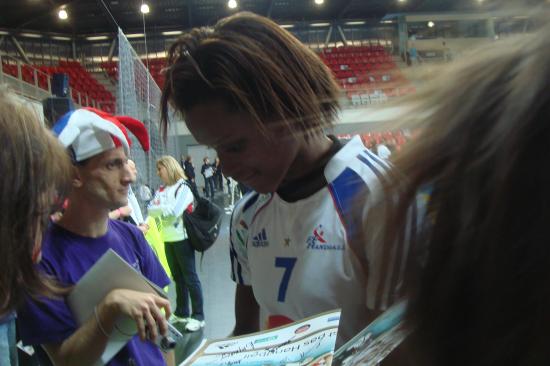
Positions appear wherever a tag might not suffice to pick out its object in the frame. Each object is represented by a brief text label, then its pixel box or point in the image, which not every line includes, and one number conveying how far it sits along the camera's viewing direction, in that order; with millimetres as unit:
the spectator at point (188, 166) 8906
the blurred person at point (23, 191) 779
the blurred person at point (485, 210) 202
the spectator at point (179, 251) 3363
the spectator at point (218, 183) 8947
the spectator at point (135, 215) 2814
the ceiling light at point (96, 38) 13053
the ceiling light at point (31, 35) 12491
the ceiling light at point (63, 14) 11198
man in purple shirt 946
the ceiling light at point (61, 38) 13284
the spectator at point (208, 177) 9704
